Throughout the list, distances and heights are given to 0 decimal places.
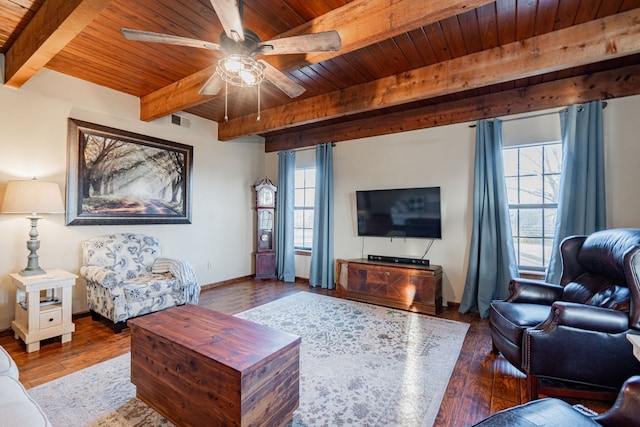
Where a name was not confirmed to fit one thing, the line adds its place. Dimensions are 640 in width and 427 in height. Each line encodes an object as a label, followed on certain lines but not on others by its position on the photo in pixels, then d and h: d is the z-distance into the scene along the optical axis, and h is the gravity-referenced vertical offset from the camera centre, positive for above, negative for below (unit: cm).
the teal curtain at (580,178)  303 +43
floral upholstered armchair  295 -71
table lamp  266 +12
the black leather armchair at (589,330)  173 -72
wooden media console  360 -89
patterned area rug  174 -119
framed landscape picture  334 +49
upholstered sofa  100 -71
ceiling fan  166 +111
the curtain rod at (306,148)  517 +123
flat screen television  395 +6
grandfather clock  529 -23
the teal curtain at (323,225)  484 -14
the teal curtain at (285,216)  525 +0
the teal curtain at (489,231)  349 -17
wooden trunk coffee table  141 -82
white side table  255 -86
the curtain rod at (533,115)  328 +120
